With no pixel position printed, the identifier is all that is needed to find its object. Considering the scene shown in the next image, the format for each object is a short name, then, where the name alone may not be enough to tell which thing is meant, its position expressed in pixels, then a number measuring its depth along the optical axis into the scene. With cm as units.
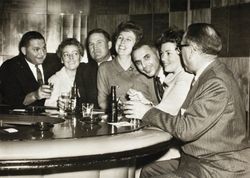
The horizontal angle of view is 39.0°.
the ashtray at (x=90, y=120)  228
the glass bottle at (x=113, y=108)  239
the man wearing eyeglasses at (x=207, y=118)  190
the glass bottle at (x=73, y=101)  268
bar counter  157
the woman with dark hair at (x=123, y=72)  322
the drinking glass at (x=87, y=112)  237
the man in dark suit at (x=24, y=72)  393
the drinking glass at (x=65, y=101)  271
